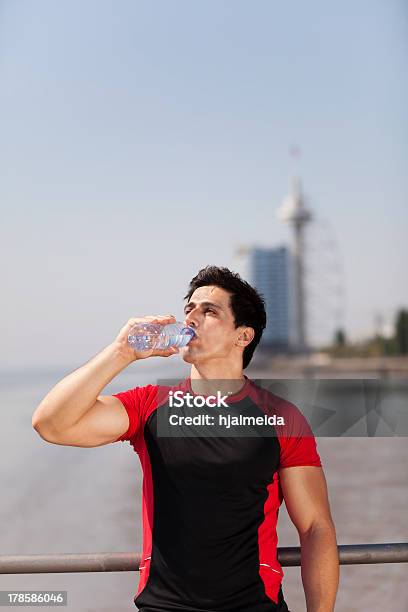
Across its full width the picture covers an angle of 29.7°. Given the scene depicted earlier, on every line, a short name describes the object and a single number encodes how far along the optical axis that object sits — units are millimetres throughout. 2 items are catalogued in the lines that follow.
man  1889
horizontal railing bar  1969
